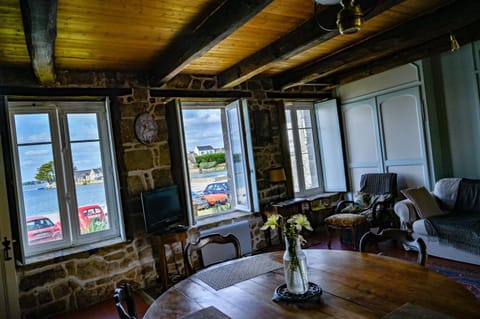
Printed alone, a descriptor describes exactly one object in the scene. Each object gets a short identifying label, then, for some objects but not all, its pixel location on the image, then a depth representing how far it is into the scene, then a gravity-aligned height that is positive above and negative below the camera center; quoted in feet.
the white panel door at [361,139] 17.57 +0.20
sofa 11.47 -3.26
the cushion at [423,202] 13.15 -2.71
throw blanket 11.25 -3.29
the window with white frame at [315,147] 18.57 +0.06
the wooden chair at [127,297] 5.12 -2.04
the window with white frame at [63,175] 11.57 +0.07
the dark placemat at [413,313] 4.27 -2.36
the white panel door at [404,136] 15.66 +0.09
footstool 14.44 -3.48
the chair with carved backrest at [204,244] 7.52 -1.98
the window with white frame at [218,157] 15.34 +0.11
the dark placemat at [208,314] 4.97 -2.37
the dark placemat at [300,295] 5.17 -2.34
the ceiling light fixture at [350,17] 6.08 +2.37
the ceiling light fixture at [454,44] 11.00 +2.95
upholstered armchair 15.33 -2.93
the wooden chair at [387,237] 6.81 -2.06
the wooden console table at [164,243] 12.18 -2.91
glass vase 5.37 -1.96
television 12.25 -1.68
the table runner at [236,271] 6.31 -2.35
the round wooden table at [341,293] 4.68 -2.37
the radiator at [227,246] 13.56 -3.72
